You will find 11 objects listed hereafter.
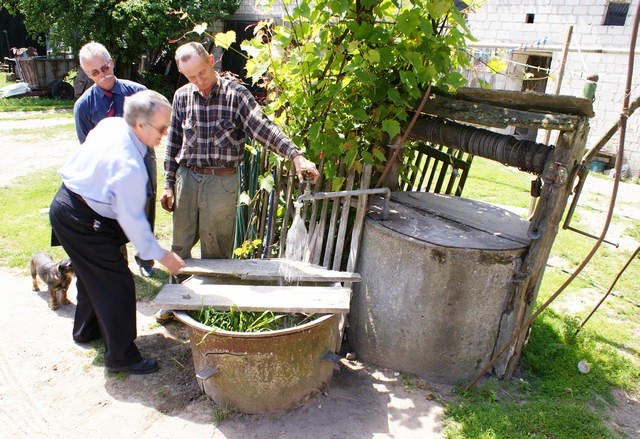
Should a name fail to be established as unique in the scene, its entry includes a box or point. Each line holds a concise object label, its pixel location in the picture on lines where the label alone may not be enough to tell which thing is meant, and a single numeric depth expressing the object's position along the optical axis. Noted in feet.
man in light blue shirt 9.00
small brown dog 12.91
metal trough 9.23
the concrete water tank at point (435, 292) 10.78
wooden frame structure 9.71
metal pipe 10.62
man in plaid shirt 11.20
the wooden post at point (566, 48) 24.00
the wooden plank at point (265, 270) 10.92
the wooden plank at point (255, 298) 9.63
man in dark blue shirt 12.59
